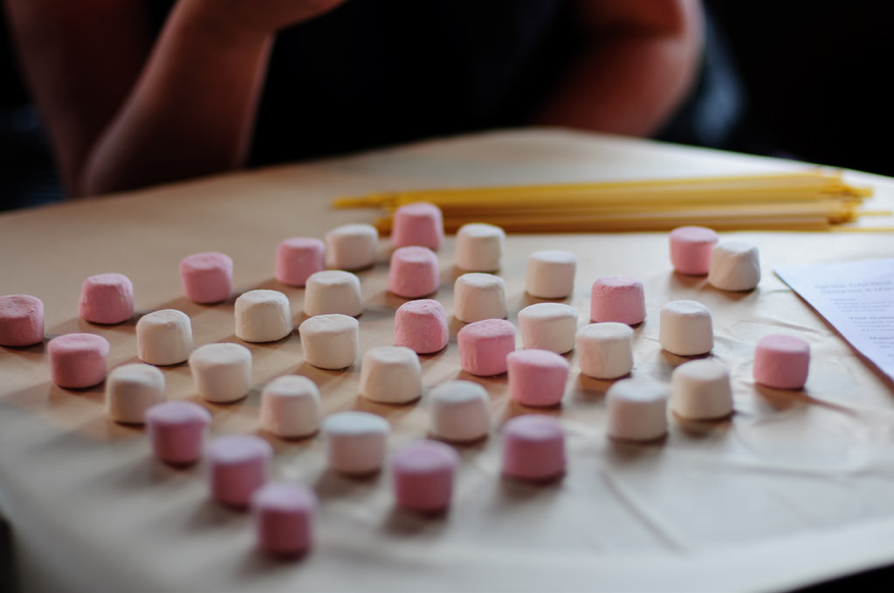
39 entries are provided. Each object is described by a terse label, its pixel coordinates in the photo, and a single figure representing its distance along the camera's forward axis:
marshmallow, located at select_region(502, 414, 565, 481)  0.56
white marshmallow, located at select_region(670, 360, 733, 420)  0.62
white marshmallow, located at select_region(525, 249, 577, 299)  0.84
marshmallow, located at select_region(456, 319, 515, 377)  0.69
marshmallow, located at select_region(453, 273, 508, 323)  0.79
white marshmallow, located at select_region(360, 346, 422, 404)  0.65
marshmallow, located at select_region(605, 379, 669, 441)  0.59
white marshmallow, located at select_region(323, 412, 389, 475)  0.56
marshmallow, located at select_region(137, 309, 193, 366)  0.71
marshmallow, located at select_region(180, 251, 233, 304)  0.83
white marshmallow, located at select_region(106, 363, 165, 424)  0.62
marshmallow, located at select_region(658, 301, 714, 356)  0.71
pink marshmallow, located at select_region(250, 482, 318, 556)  0.49
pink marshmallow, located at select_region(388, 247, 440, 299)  0.85
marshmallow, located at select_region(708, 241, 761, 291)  0.84
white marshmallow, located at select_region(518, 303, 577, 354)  0.72
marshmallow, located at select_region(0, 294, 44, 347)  0.75
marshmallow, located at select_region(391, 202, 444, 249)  0.98
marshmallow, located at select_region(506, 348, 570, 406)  0.64
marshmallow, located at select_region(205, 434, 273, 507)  0.53
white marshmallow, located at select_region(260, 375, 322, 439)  0.60
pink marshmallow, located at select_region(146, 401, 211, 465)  0.57
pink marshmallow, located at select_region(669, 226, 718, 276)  0.89
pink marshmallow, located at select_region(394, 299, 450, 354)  0.73
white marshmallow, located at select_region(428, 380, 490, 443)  0.59
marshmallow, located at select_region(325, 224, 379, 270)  0.93
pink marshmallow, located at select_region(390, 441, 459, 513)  0.52
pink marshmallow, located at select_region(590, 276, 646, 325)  0.77
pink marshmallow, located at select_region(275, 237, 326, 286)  0.88
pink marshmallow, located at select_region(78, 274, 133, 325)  0.79
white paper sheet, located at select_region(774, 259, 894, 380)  0.73
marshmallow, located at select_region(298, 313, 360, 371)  0.70
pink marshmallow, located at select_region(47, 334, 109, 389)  0.67
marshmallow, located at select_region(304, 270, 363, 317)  0.80
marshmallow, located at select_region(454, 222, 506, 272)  0.92
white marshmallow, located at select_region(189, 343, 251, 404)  0.65
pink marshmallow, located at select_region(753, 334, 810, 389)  0.66
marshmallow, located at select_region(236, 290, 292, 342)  0.75
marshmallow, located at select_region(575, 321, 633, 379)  0.68
